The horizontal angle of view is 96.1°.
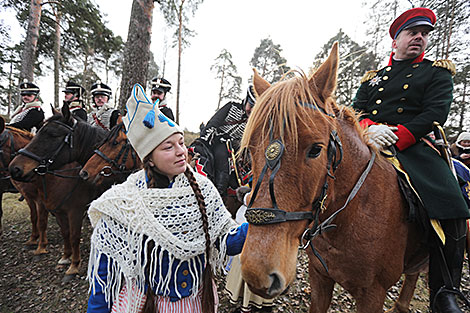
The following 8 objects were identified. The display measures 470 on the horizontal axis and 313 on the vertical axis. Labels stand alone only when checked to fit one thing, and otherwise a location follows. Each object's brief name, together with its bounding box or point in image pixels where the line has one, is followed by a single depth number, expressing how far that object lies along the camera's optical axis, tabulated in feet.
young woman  4.78
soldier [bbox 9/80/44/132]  19.08
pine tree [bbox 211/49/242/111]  86.74
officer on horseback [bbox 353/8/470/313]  6.50
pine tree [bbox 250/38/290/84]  79.00
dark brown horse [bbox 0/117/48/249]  16.25
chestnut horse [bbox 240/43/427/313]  3.65
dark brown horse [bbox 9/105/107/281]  13.02
